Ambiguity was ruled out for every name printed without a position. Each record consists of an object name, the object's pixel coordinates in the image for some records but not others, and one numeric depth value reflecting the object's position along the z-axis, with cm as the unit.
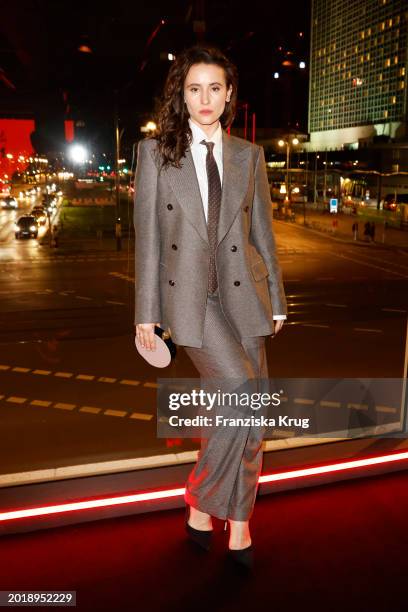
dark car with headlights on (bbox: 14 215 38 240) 3797
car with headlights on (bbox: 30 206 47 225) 5153
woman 262
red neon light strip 298
